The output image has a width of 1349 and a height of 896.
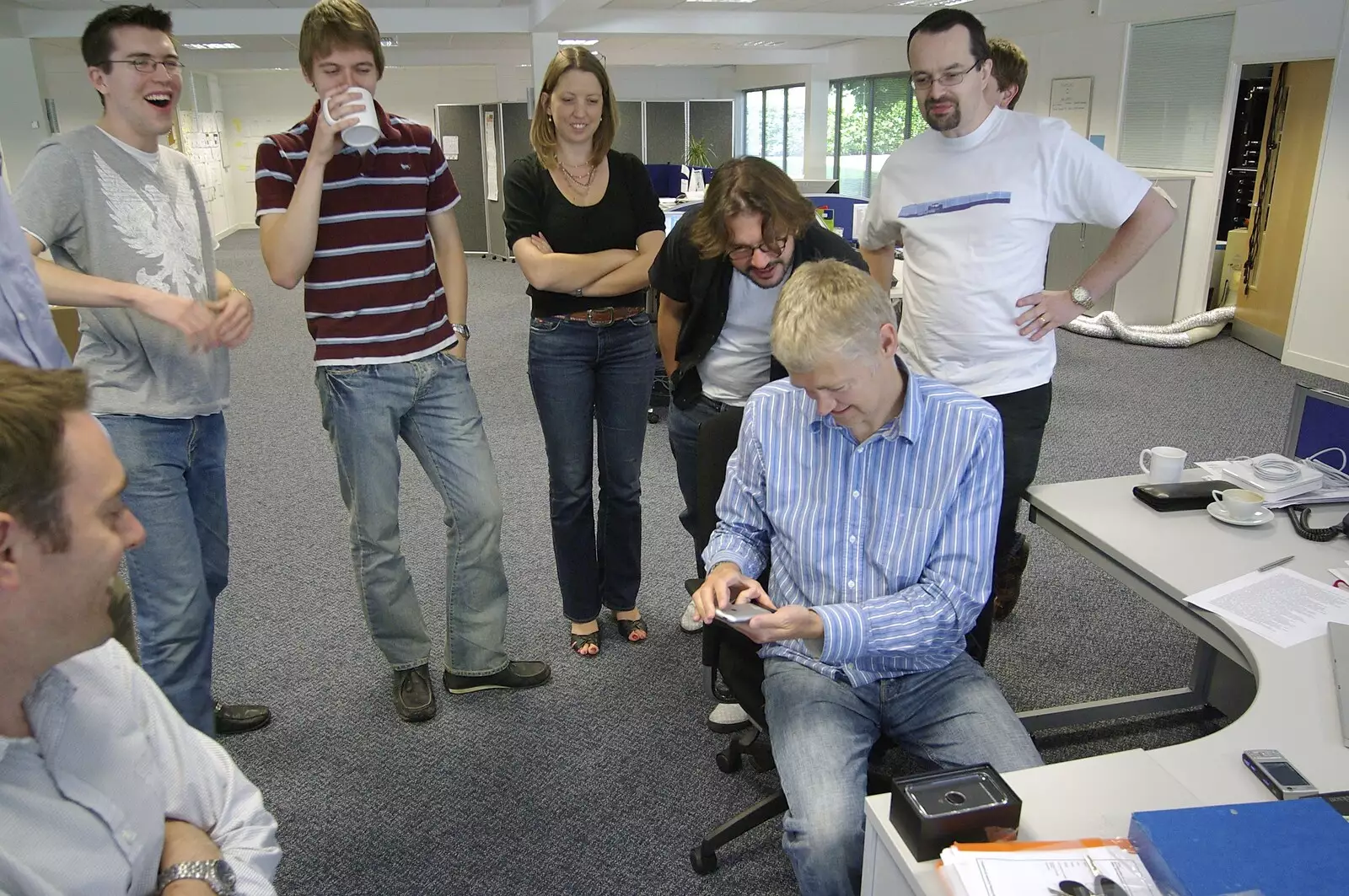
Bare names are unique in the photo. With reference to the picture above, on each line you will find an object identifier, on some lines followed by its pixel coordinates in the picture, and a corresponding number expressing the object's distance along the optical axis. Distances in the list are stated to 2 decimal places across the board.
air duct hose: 6.45
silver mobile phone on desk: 1.15
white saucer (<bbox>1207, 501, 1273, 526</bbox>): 1.88
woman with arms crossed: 2.24
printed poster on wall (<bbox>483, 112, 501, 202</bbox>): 10.56
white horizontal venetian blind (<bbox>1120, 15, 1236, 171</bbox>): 6.64
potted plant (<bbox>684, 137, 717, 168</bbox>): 10.66
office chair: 1.76
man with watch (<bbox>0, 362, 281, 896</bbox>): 0.84
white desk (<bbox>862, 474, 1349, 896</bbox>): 1.13
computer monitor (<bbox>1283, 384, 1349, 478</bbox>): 2.01
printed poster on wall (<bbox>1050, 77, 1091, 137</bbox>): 7.86
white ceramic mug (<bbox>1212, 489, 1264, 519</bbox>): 1.89
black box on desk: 1.06
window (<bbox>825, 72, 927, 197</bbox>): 11.51
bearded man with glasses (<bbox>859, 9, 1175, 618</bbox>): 2.14
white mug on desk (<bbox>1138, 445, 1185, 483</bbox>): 2.07
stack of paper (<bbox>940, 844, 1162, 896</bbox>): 1.00
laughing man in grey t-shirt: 1.69
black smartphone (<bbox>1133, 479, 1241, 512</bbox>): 1.97
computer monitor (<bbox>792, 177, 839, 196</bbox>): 7.07
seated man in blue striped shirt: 1.51
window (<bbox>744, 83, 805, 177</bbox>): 14.34
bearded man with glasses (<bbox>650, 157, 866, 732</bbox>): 2.03
